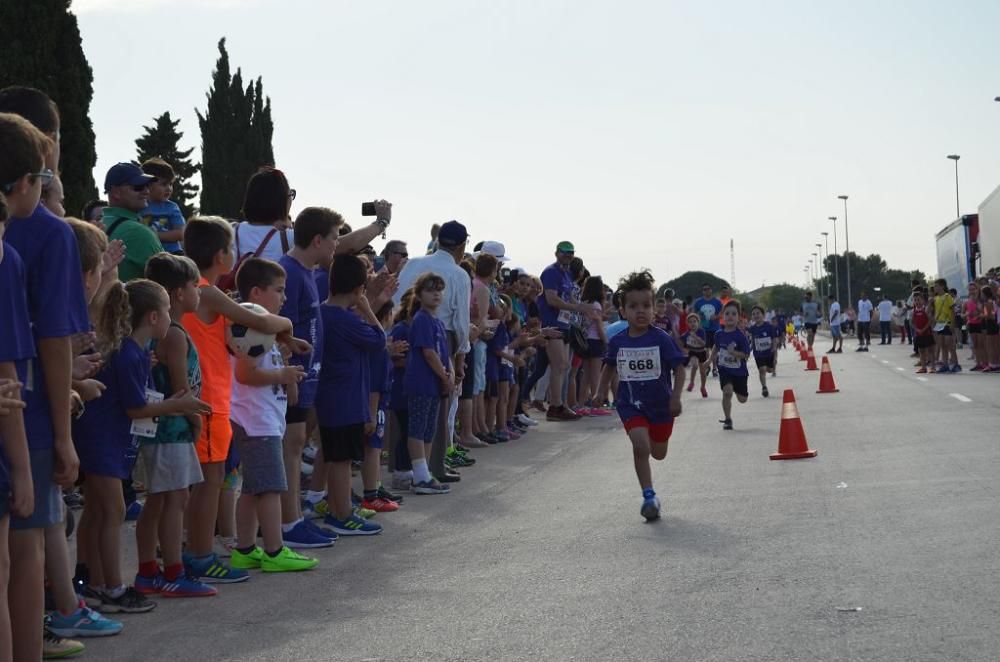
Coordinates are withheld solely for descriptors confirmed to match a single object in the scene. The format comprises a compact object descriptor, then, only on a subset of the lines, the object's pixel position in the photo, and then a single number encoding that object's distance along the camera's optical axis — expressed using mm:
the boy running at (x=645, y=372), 10031
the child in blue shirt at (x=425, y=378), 11312
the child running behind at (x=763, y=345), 23172
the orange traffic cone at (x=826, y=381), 23094
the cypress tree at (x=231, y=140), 44688
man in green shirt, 8516
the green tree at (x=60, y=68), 26531
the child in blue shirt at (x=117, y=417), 6613
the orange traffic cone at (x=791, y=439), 12484
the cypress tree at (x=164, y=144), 59875
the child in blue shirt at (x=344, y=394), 9109
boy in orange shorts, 7496
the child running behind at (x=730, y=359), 16969
